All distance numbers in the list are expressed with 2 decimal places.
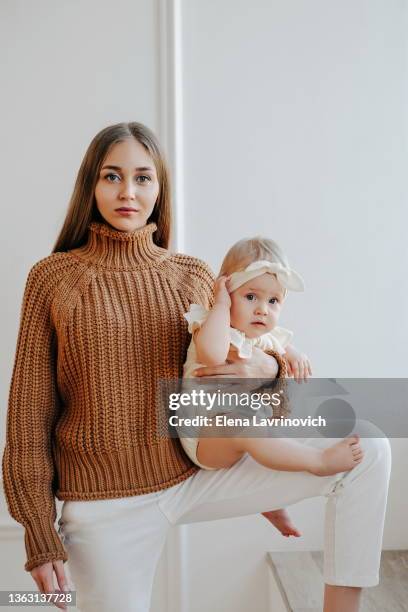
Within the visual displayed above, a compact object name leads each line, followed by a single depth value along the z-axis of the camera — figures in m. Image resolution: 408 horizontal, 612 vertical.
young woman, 1.31
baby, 1.24
